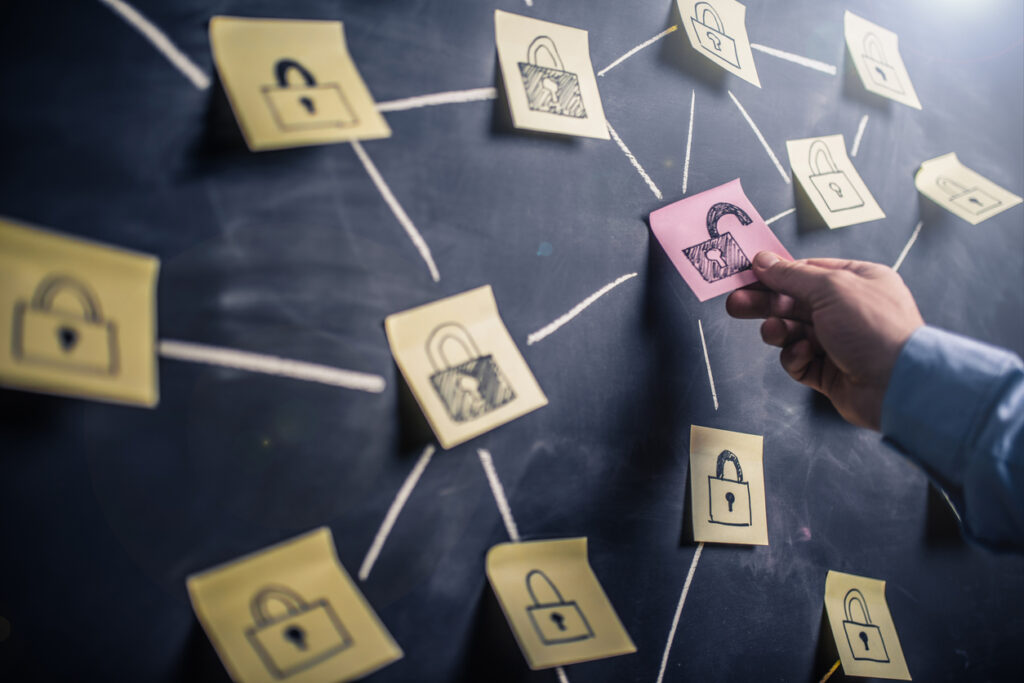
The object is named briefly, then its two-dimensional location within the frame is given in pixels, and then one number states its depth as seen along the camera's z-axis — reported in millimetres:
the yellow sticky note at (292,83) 457
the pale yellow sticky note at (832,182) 760
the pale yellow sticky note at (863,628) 698
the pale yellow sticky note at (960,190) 896
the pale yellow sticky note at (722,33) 709
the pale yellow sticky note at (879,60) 867
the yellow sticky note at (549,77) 579
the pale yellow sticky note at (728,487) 631
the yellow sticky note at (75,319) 374
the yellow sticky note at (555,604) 508
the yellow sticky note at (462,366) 488
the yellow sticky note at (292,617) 420
